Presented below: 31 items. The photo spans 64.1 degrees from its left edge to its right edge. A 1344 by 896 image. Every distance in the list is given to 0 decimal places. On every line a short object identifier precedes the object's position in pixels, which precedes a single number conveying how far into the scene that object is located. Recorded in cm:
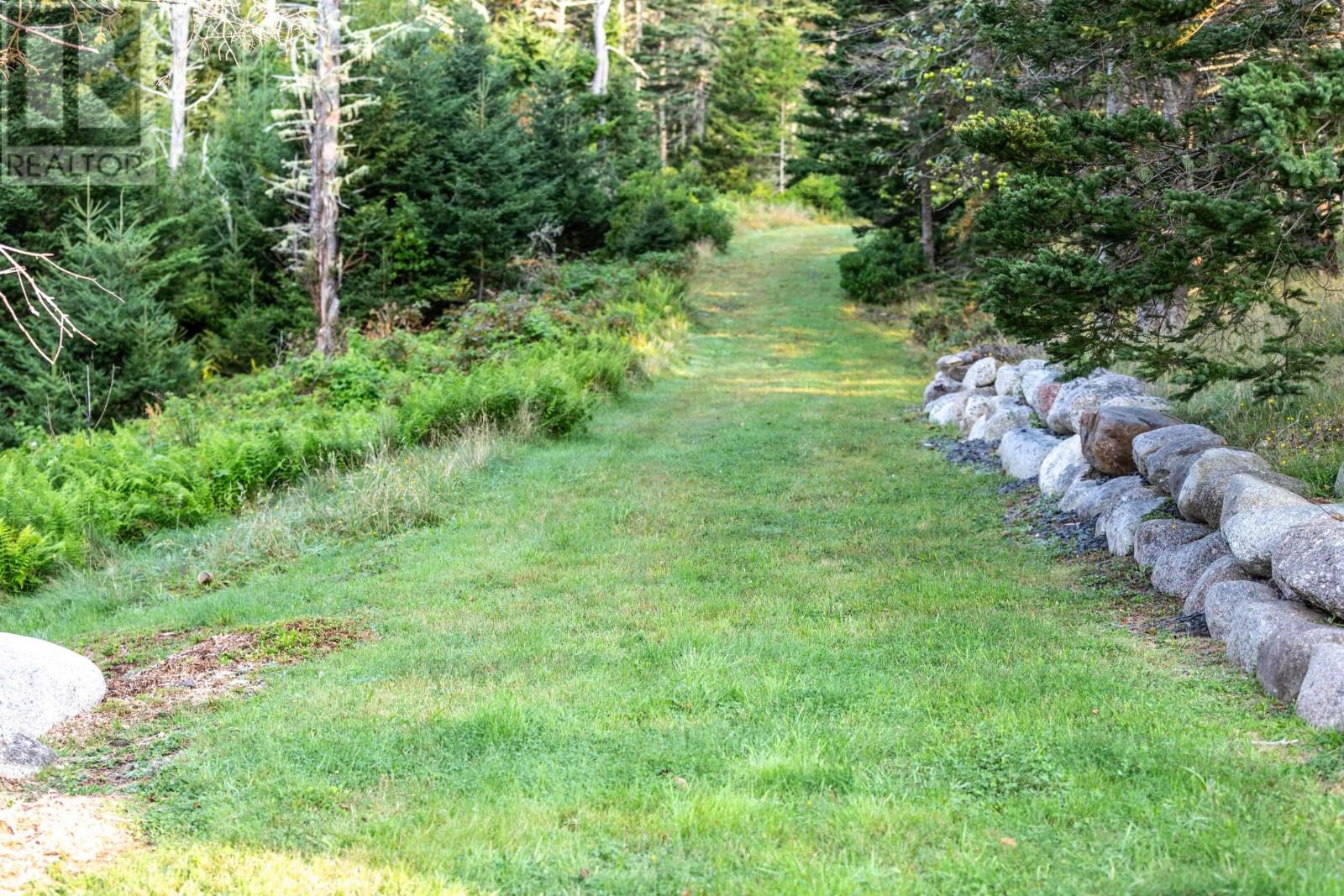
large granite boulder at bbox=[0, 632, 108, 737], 490
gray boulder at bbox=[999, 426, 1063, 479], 977
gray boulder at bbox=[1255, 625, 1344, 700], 450
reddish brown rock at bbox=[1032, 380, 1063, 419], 1076
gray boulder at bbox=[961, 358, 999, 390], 1346
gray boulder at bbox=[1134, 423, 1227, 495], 721
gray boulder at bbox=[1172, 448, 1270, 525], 629
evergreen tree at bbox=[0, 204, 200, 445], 1619
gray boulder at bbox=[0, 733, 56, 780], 441
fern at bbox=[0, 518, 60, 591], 865
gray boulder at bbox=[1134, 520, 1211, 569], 651
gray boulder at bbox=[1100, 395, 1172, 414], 906
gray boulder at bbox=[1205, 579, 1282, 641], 527
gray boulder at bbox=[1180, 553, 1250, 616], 568
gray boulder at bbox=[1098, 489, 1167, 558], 712
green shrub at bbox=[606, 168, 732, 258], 2669
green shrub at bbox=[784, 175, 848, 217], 4600
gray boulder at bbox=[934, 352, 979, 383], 1448
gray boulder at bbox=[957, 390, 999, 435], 1216
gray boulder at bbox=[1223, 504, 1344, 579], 528
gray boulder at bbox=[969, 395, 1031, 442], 1129
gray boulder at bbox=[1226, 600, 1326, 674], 486
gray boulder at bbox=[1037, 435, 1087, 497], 880
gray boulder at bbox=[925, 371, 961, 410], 1408
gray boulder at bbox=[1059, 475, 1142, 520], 785
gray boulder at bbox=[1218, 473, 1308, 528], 564
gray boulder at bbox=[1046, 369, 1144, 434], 951
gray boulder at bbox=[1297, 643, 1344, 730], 420
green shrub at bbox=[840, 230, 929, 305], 2353
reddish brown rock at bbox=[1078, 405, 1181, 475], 812
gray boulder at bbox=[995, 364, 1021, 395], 1239
